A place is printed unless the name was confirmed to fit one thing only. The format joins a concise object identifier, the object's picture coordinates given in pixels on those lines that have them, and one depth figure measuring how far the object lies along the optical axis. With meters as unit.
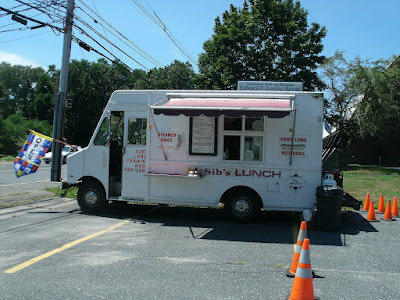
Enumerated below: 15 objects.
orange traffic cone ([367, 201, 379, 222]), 8.17
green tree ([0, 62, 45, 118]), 68.44
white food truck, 7.47
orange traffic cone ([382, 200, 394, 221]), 8.27
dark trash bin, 6.92
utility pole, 11.40
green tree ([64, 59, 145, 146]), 46.00
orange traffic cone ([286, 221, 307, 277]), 4.42
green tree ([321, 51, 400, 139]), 22.92
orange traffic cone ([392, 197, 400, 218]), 8.66
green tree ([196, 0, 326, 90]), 21.89
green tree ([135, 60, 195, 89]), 42.16
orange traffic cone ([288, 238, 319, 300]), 3.72
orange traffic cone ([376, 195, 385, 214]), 9.09
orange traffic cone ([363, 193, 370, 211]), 9.27
